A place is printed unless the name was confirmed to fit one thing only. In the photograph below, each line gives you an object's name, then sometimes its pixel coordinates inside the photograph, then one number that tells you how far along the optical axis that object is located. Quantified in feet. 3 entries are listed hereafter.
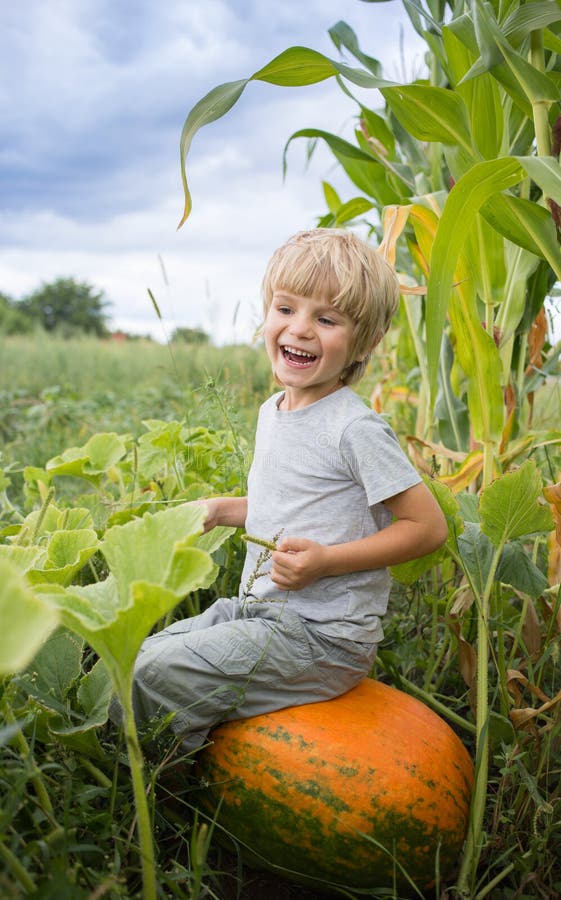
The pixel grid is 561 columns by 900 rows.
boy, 4.49
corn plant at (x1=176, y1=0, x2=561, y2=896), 4.85
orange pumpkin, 4.19
